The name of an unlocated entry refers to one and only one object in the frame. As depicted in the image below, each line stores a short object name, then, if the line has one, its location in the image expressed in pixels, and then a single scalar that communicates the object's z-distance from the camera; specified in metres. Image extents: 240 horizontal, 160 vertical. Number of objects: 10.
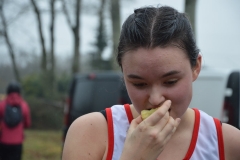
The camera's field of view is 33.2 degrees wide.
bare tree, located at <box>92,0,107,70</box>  31.14
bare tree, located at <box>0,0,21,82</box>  20.67
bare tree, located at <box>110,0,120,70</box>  12.86
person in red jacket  7.38
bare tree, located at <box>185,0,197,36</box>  7.92
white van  5.80
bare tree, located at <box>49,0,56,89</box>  18.57
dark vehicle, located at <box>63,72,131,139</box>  7.47
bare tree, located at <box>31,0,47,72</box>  18.93
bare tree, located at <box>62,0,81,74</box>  17.59
